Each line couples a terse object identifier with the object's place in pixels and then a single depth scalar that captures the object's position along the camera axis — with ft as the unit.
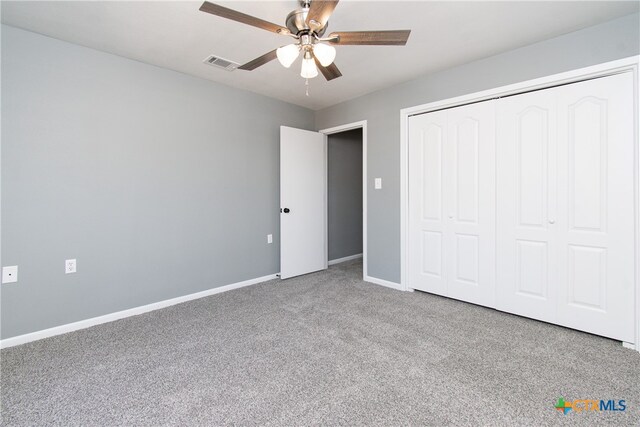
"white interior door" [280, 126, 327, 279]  12.91
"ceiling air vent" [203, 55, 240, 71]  9.17
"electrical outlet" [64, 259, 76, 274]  8.18
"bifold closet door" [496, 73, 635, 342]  7.24
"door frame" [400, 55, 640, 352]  7.00
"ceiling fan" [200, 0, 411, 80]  5.04
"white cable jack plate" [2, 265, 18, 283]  7.34
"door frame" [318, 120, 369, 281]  12.44
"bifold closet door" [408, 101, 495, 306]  9.43
